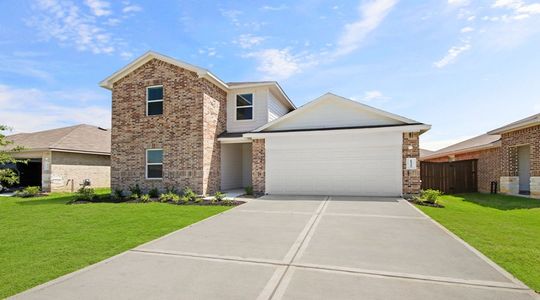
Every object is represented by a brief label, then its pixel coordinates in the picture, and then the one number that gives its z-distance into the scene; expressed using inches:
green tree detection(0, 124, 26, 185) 349.1
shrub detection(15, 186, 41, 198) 618.2
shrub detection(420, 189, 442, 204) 408.5
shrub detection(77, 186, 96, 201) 495.7
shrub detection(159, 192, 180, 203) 468.1
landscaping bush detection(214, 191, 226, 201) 439.8
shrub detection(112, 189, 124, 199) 524.1
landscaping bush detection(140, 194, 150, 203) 475.8
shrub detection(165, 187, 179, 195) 528.4
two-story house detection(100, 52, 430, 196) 480.4
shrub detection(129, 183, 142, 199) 511.8
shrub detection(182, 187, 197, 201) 476.7
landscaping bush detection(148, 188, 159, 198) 523.5
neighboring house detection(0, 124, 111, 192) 661.3
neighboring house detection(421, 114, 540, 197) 494.0
